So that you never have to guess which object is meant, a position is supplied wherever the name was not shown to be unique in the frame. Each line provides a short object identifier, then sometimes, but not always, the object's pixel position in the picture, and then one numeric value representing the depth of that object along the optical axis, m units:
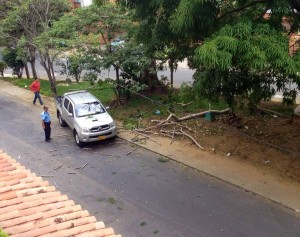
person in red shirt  20.29
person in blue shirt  15.05
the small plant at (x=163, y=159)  13.49
